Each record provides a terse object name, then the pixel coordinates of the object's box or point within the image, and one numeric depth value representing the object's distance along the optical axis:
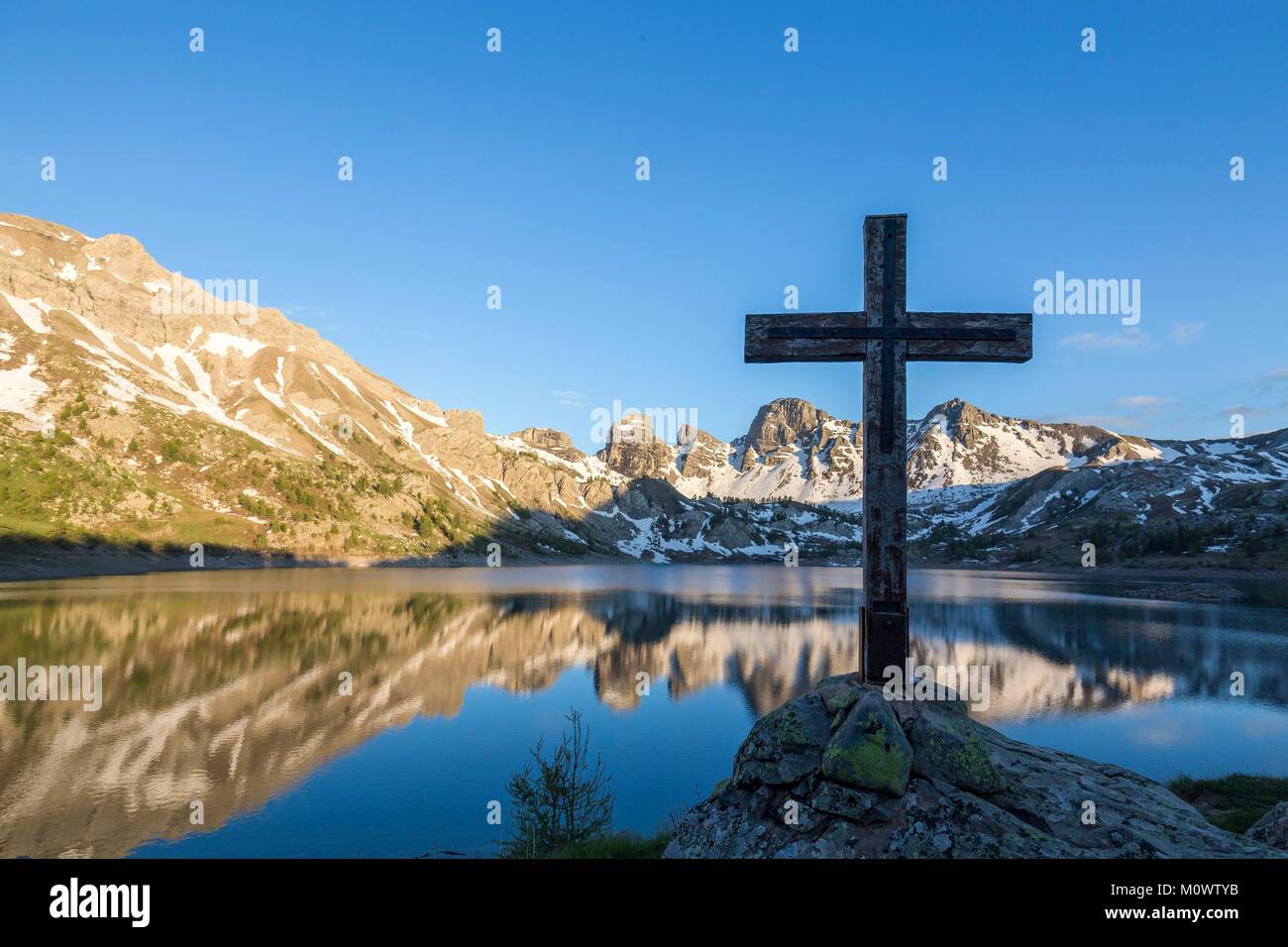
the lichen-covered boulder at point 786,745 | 9.14
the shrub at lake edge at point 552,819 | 16.23
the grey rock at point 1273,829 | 10.48
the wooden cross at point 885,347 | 10.82
